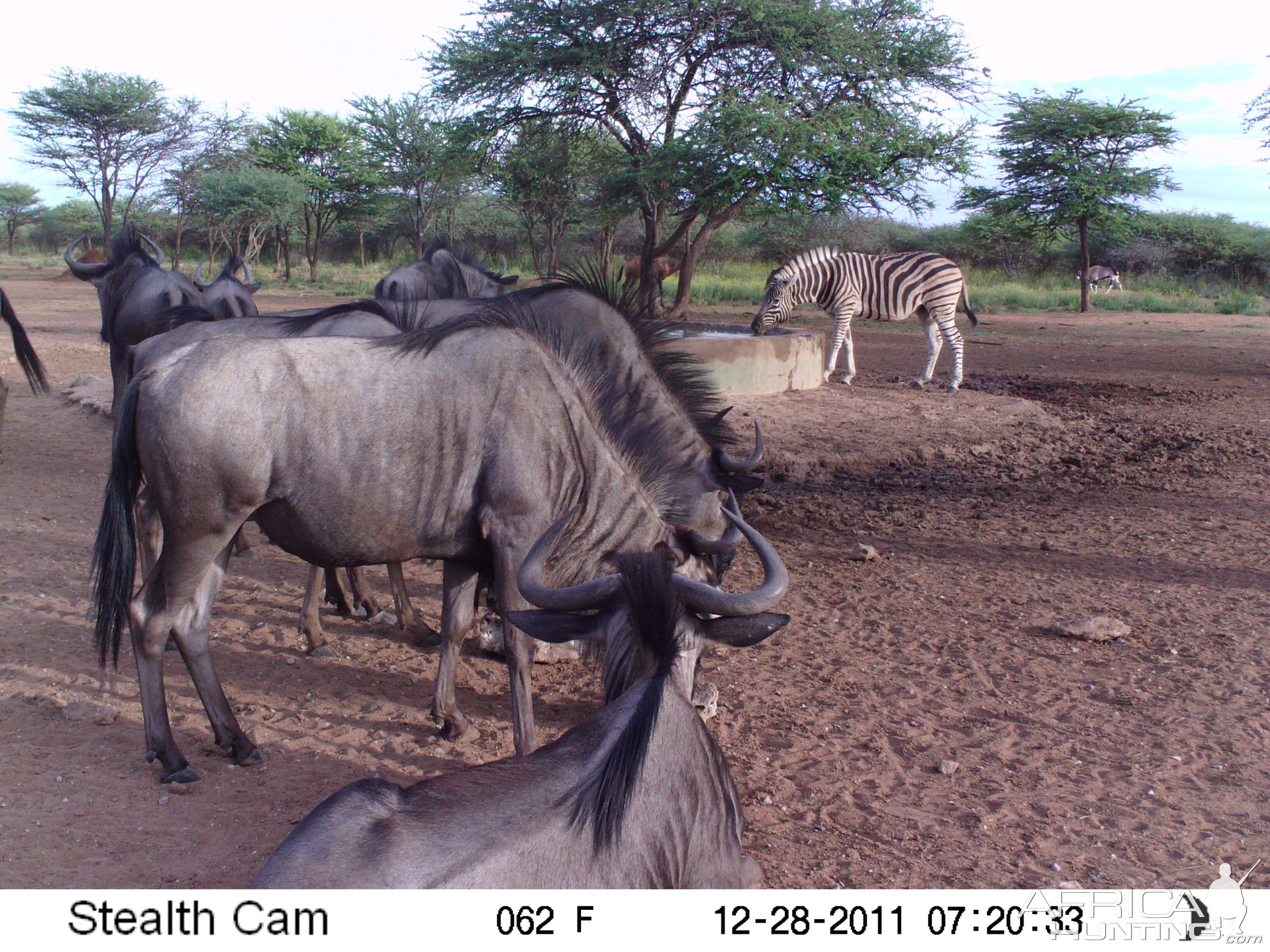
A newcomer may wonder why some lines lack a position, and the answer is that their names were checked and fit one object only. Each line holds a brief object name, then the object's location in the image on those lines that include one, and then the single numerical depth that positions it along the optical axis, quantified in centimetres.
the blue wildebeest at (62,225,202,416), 698
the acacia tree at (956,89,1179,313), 2434
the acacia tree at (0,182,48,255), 5344
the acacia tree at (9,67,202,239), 2953
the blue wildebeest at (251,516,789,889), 190
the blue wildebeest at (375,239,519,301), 700
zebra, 1338
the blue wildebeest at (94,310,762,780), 332
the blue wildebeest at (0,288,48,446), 812
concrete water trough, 1054
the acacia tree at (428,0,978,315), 1523
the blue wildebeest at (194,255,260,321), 696
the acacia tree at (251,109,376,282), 3562
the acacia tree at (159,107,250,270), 3197
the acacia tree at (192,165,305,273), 3147
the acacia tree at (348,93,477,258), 3161
